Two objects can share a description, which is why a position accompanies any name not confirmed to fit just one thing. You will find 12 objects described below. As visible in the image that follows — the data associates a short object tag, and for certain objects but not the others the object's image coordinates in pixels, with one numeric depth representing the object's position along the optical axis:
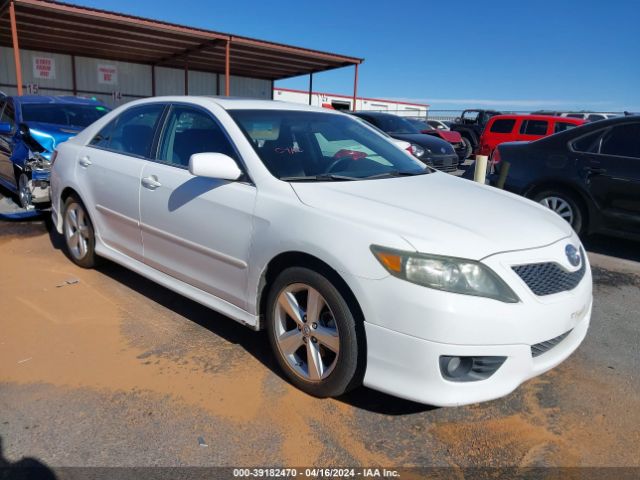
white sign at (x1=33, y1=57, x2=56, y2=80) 19.20
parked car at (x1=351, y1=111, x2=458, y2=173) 9.98
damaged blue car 6.15
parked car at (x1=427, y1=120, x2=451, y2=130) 24.16
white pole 5.92
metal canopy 13.48
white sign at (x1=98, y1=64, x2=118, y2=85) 20.91
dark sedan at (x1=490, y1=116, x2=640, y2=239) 5.41
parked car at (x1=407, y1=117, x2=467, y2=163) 15.57
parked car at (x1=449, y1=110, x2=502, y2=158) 18.70
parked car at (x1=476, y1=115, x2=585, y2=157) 13.55
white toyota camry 2.28
